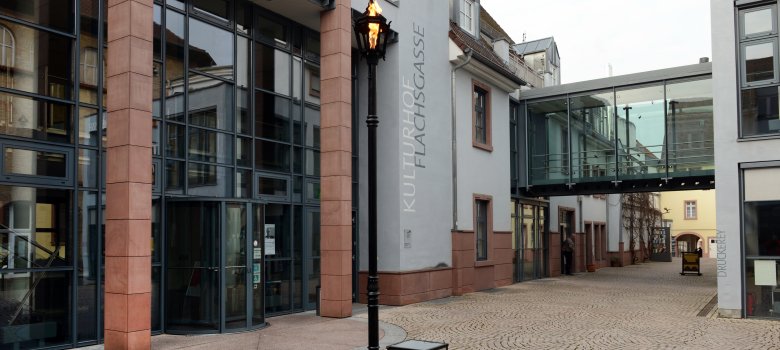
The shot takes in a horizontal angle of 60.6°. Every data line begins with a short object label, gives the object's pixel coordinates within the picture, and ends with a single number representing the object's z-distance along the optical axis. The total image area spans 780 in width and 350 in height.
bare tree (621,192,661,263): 38.22
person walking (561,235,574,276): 27.19
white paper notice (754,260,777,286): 13.23
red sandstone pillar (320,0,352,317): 13.12
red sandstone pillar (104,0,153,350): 9.03
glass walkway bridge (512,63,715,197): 20.00
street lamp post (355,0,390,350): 7.27
